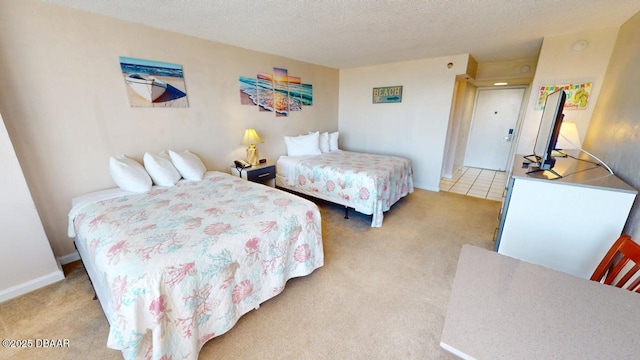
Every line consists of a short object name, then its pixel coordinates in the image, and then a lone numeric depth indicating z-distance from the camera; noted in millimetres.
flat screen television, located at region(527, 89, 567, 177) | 1831
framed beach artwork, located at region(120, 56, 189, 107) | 2428
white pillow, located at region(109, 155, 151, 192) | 2271
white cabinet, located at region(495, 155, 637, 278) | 1553
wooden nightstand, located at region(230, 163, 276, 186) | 3279
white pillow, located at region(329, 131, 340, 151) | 4469
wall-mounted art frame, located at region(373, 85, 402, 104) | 4312
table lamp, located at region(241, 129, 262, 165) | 3398
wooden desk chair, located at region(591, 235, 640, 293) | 947
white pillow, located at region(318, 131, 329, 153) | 4278
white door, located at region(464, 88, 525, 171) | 5016
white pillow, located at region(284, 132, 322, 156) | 4055
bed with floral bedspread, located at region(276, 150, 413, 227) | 2934
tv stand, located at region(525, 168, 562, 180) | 1798
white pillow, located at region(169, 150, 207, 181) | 2660
